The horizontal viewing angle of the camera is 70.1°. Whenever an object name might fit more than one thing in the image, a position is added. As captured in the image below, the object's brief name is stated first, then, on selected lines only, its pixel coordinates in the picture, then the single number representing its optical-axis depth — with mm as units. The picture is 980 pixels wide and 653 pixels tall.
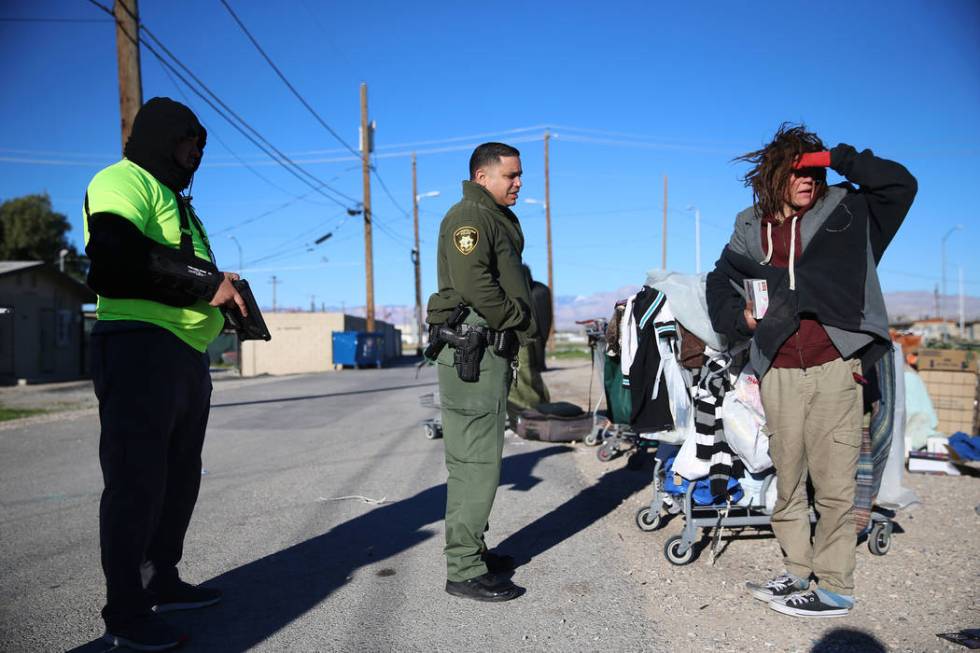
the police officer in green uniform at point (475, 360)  3348
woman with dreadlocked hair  3166
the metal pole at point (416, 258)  45862
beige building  35125
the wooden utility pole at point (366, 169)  30922
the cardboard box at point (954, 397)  8344
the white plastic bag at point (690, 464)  3951
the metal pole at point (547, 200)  39906
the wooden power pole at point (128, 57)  10164
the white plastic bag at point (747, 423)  3895
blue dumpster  33750
